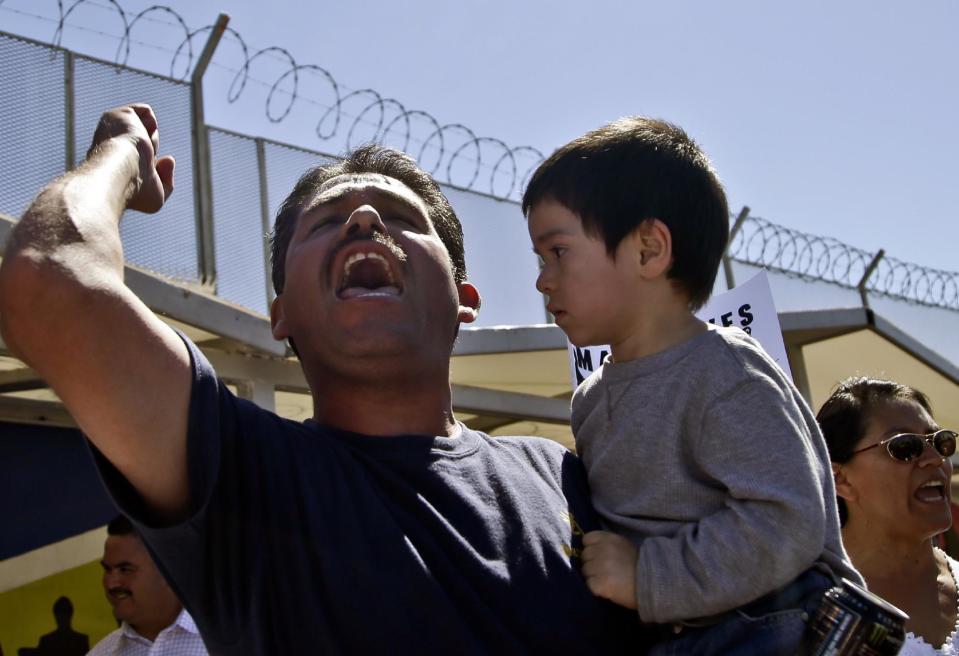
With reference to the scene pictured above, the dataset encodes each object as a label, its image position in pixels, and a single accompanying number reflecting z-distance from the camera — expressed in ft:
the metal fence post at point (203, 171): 22.56
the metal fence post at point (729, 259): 34.99
